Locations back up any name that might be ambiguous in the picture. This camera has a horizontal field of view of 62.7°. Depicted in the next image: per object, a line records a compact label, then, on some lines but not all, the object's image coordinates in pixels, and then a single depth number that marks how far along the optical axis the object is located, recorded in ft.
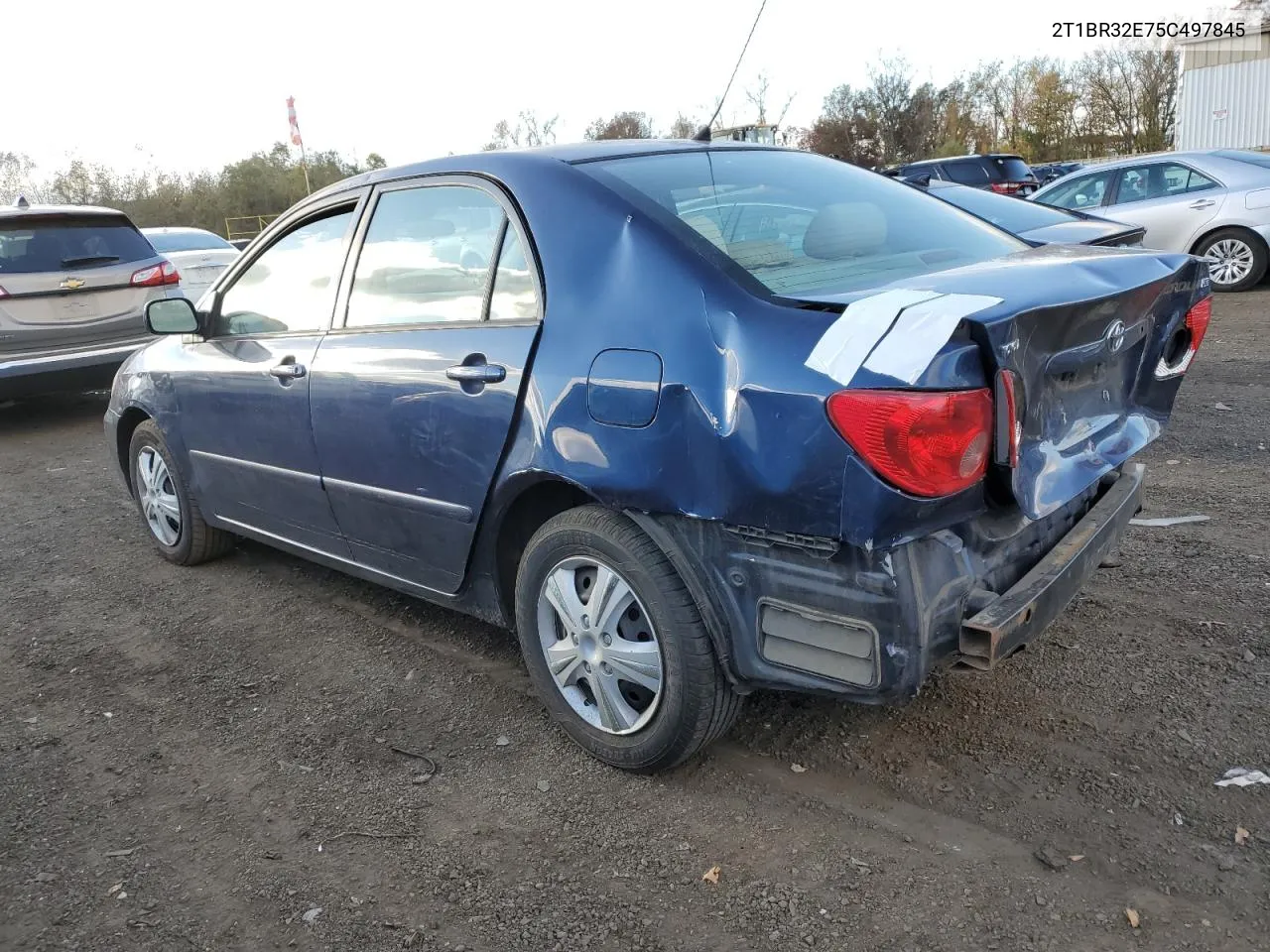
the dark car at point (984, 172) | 51.70
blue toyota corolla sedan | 7.45
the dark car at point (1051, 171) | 81.14
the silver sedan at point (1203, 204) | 33.71
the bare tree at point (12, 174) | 133.59
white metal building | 83.31
